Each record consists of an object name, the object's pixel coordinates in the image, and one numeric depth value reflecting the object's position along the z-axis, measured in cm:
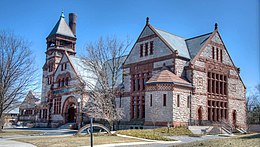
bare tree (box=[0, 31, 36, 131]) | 2922
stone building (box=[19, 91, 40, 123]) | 6526
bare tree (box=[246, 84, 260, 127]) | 4984
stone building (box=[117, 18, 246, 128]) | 3097
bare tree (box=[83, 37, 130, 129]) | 3136
